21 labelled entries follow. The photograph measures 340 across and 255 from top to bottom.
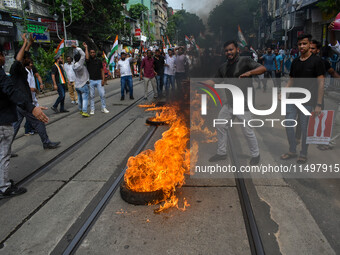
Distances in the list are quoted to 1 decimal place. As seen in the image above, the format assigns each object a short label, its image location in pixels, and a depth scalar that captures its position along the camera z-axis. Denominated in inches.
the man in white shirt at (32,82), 266.6
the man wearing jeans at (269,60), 503.5
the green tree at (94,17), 956.6
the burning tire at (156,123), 302.8
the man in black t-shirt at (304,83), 179.2
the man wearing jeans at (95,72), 361.1
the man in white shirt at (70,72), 428.8
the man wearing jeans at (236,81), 177.7
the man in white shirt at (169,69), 474.9
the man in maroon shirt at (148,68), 463.5
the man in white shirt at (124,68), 456.8
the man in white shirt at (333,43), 205.3
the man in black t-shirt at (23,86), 175.3
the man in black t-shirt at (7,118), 148.6
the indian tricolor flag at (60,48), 585.9
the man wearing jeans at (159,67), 483.2
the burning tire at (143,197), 141.9
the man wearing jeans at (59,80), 383.1
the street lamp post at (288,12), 709.4
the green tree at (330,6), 522.6
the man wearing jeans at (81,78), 345.4
